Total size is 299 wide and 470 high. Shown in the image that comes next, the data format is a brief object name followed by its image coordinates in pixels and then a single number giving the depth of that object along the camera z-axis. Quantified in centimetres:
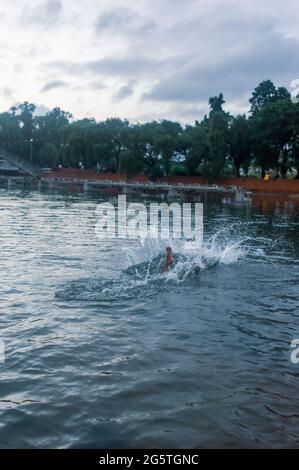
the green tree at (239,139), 8731
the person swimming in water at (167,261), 1745
